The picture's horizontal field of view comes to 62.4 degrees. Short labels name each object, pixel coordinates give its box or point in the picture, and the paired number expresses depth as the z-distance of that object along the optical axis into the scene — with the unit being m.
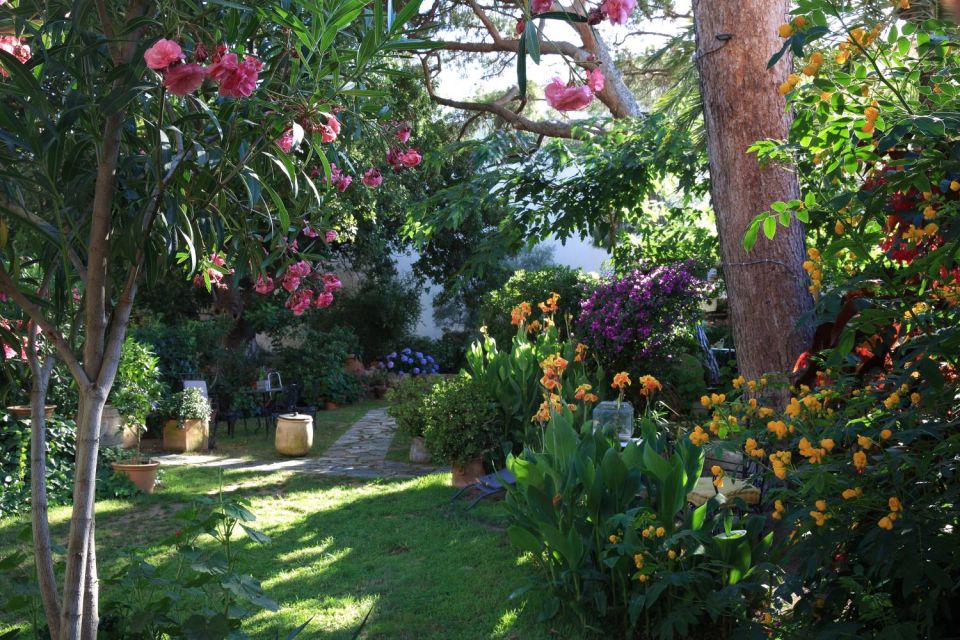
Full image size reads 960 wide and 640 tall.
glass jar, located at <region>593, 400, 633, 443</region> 4.23
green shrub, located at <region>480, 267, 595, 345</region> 8.96
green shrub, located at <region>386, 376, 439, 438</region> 7.27
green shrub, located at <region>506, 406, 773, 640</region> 2.87
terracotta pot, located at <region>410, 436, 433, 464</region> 7.56
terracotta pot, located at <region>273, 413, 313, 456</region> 8.05
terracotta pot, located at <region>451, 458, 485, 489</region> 6.24
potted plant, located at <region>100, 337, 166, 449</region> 6.71
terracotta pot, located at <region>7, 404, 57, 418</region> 5.36
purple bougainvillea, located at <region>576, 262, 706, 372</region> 6.65
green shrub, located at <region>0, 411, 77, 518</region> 5.32
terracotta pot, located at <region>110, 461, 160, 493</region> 6.15
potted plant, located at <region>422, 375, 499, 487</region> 6.11
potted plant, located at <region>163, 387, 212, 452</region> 8.27
